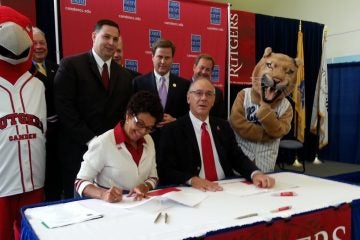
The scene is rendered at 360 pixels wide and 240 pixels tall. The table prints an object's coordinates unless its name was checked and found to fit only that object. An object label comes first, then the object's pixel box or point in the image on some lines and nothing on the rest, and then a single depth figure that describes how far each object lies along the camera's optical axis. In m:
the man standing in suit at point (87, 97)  1.86
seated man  1.79
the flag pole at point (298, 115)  5.11
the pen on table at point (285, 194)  1.52
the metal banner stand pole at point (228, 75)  4.34
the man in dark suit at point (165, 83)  2.26
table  1.09
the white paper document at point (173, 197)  1.36
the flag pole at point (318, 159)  5.46
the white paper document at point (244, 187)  1.58
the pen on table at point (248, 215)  1.23
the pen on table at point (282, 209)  1.30
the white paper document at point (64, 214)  1.16
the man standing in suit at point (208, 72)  2.34
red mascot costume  1.61
